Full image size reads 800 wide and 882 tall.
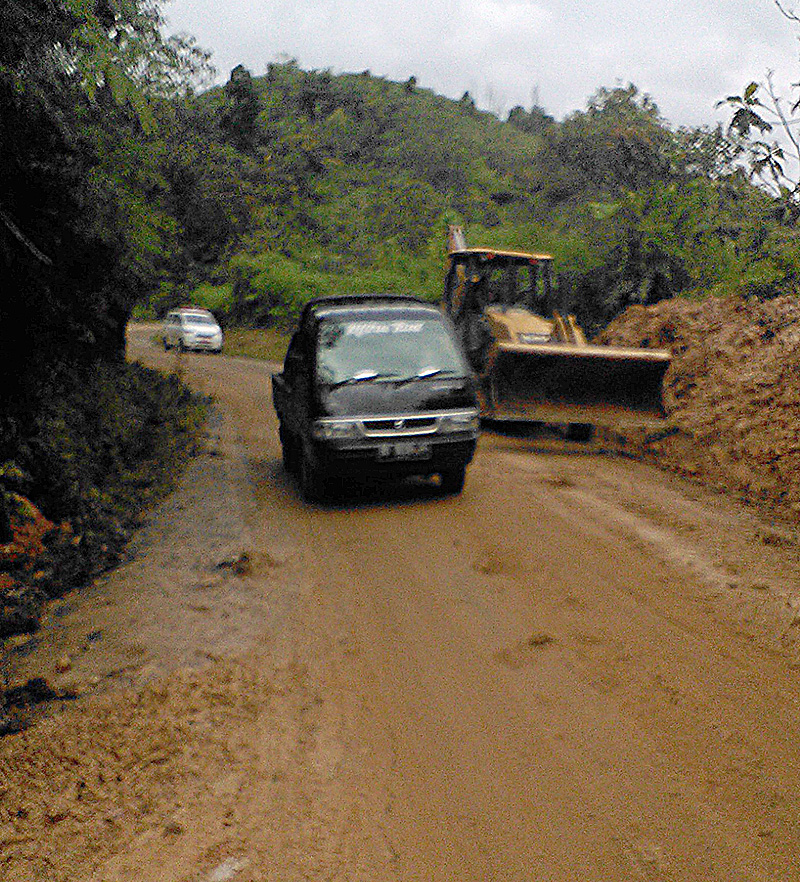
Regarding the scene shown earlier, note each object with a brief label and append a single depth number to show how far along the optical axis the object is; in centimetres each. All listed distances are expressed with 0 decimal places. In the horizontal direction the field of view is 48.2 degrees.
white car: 2939
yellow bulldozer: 1145
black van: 841
